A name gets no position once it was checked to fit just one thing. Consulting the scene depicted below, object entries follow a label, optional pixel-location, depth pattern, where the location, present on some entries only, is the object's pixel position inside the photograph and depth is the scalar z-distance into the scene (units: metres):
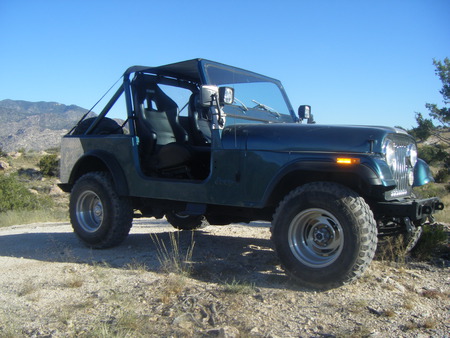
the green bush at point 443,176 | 21.48
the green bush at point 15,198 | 14.91
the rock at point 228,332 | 3.04
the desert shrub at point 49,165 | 28.34
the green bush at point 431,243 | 5.34
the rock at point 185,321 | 3.26
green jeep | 4.06
